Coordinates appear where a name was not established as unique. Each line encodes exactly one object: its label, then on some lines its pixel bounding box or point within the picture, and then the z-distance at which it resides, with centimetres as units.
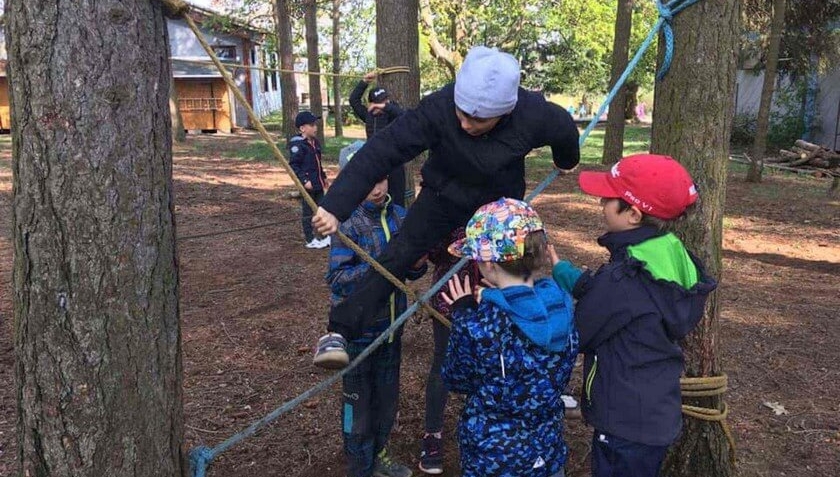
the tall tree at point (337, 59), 2108
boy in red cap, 201
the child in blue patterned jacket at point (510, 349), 196
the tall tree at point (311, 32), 1472
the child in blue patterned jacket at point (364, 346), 268
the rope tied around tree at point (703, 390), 248
